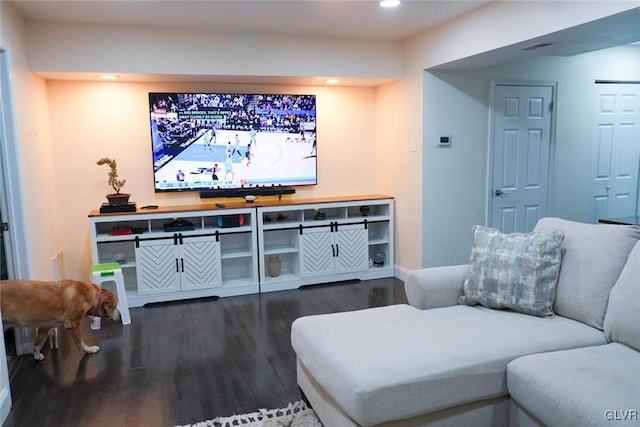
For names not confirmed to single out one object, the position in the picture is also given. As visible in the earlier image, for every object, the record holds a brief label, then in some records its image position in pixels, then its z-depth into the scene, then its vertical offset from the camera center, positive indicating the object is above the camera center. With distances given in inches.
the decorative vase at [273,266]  187.2 -43.1
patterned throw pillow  97.0 -25.3
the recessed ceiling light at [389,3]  136.1 +45.2
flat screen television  177.5 +7.6
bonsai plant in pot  168.6 -8.3
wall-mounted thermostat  179.5 +6.0
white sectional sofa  70.6 -33.6
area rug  91.6 -51.9
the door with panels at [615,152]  205.3 +0.4
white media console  168.7 -33.6
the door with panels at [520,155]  187.5 -0.5
